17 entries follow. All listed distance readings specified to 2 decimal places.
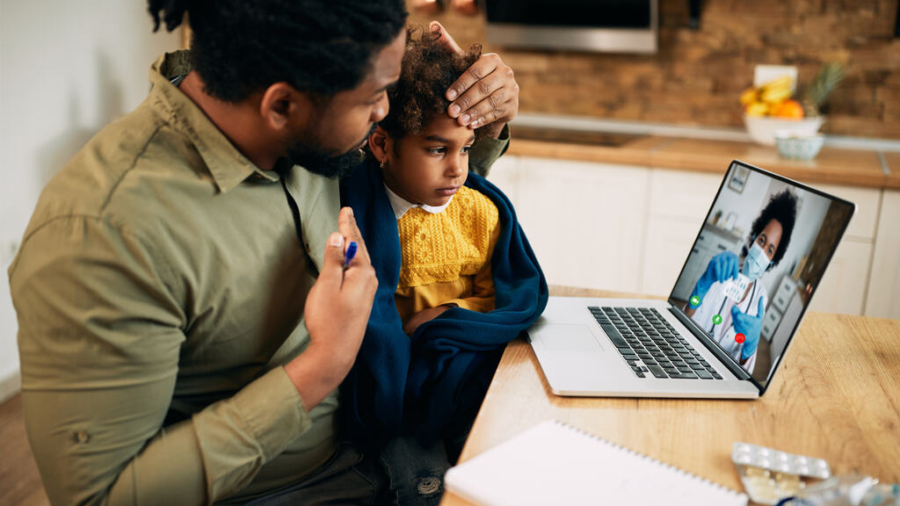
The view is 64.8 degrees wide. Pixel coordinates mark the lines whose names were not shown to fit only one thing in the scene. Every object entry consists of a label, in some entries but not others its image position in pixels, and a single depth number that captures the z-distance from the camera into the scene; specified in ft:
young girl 3.75
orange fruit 9.52
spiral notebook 2.48
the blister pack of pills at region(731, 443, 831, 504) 2.56
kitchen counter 8.30
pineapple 9.66
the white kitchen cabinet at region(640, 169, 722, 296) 8.94
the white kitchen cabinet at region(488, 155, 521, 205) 9.64
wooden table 2.83
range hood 10.26
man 2.60
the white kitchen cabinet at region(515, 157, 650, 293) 9.32
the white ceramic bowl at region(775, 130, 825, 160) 8.79
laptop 3.25
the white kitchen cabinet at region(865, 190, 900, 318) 8.21
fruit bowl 9.54
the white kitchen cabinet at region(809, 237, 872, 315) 8.45
